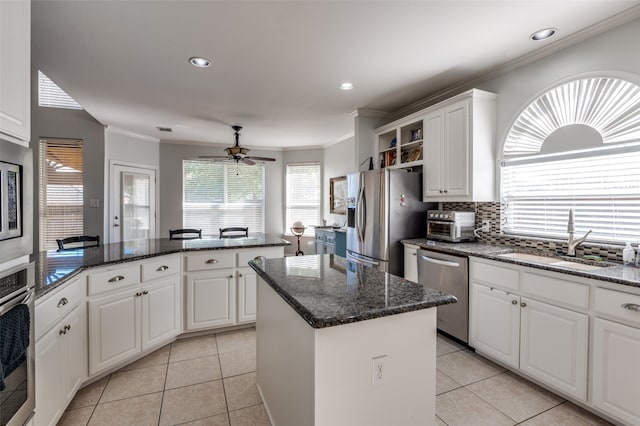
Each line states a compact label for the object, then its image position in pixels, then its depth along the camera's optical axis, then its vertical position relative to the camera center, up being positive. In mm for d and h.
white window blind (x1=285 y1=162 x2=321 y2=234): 6688 +307
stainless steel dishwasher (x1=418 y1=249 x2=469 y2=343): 2756 -696
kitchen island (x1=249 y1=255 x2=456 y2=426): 1192 -605
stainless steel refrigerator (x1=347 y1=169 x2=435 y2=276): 3447 -71
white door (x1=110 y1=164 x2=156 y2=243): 5266 +65
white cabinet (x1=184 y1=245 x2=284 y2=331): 2992 -817
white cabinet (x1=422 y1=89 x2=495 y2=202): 2967 +636
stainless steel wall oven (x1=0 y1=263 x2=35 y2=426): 1197 -581
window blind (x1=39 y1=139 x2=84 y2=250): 4762 +241
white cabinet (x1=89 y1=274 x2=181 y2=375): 2223 -930
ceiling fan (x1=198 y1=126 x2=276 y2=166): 4336 +771
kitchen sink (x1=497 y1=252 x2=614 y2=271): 2145 -397
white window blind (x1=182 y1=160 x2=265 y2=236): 6352 +245
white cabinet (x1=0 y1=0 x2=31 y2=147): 1255 +587
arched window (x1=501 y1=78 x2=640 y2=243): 2215 +393
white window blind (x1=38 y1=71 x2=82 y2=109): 4707 +1702
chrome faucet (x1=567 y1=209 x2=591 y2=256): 2375 -241
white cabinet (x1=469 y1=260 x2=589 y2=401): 1971 -863
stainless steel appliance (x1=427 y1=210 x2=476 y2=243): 3104 -172
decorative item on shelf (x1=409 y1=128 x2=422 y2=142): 3750 +923
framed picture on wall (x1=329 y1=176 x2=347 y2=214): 5777 +258
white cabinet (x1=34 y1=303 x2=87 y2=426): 1567 -931
